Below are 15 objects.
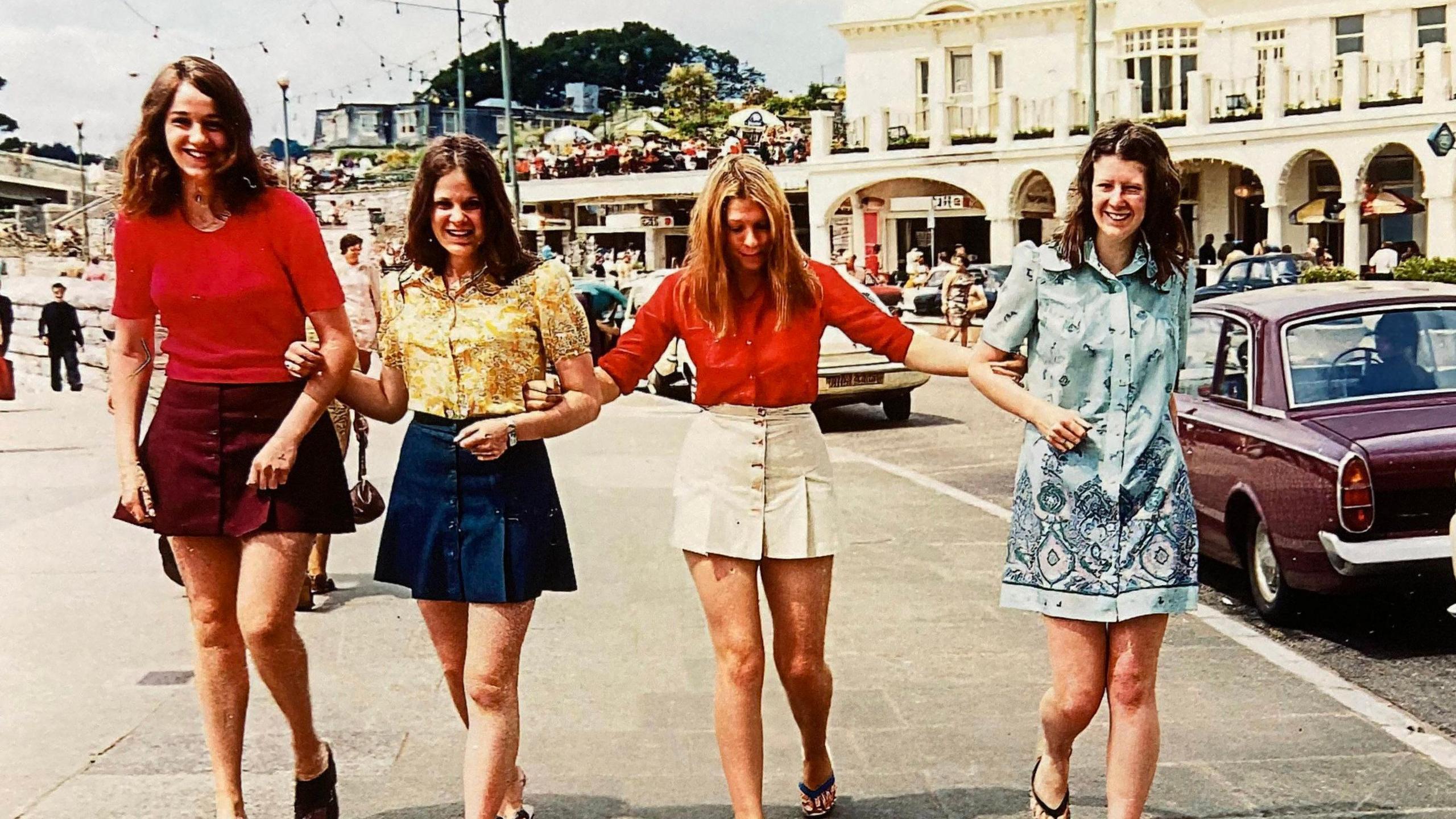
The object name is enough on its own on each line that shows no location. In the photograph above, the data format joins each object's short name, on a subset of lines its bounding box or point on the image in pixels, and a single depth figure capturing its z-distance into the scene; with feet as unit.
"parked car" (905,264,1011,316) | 113.29
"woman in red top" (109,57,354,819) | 14.21
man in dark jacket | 71.41
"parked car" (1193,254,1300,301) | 95.45
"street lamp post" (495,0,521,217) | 115.96
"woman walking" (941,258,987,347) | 83.56
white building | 127.75
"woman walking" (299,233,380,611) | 26.08
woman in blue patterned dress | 14.03
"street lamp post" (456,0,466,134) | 124.57
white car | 55.57
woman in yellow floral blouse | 14.19
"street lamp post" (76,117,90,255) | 142.41
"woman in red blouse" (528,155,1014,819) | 14.78
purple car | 23.40
